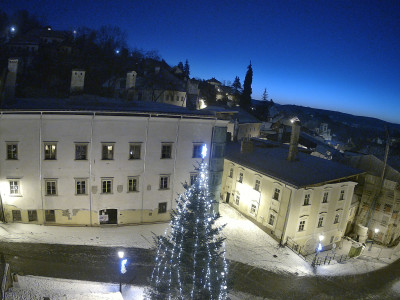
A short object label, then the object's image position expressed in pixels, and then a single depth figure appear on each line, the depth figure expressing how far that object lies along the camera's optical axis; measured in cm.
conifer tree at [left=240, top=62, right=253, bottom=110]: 9025
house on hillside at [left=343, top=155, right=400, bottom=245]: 3375
